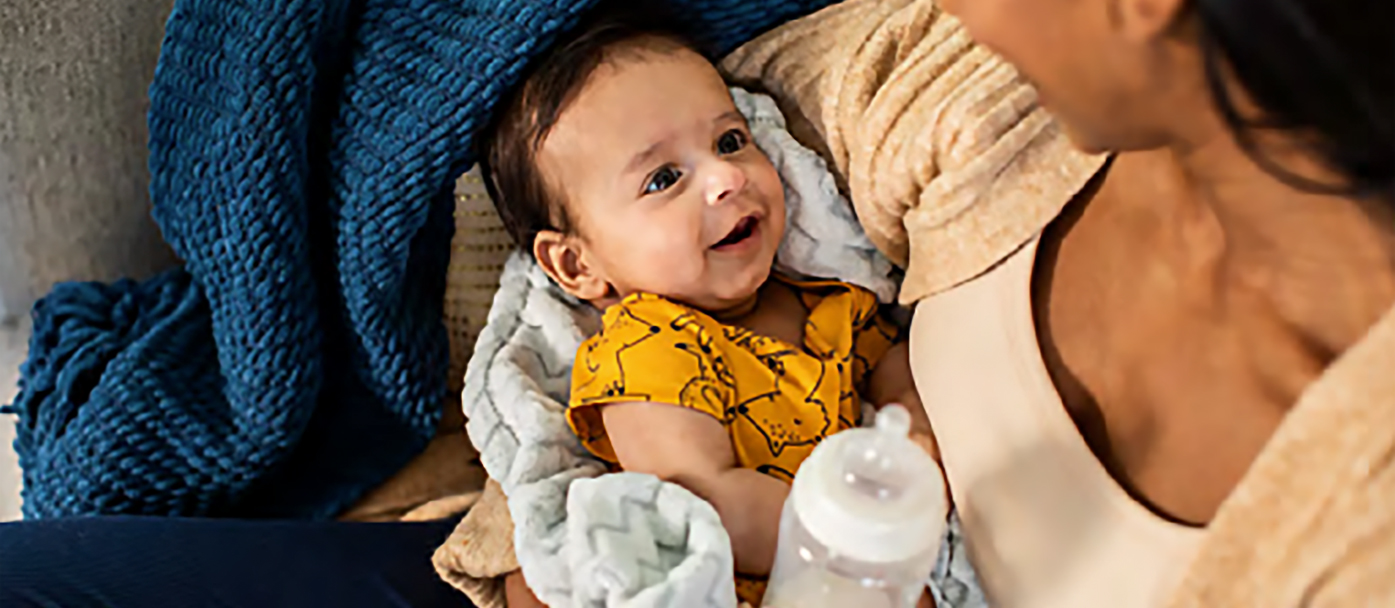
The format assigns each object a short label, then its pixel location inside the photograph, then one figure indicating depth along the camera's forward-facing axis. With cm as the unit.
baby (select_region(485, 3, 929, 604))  94
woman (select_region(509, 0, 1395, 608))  48
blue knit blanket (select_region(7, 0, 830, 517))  103
